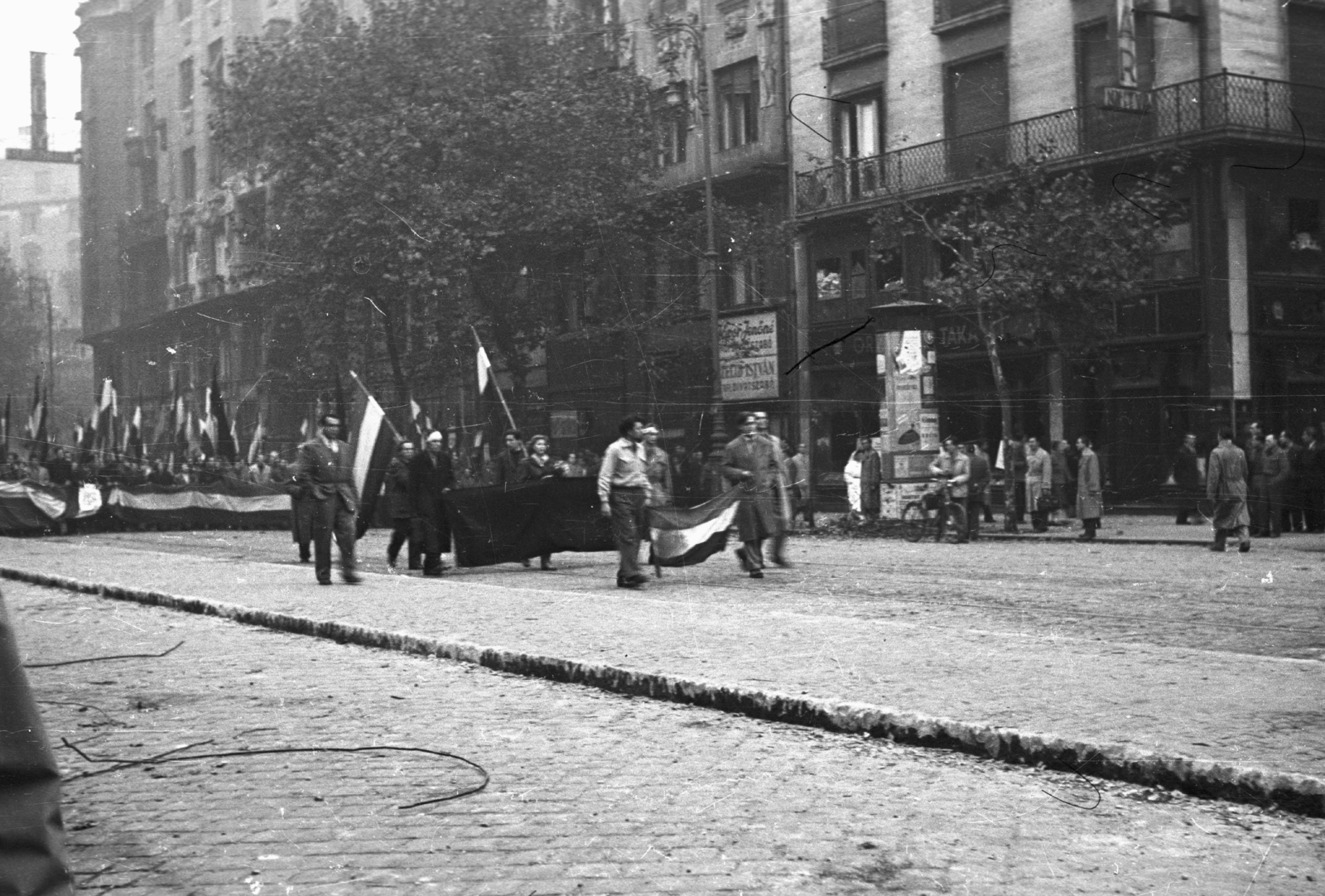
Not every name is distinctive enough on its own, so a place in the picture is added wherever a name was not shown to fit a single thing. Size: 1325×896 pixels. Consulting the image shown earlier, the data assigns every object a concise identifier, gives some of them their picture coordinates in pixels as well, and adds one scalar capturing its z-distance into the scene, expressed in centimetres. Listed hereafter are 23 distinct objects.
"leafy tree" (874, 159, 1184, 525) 2466
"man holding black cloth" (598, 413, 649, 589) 1393
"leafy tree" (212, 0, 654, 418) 3145
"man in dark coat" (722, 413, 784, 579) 1498
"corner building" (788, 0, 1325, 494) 2689
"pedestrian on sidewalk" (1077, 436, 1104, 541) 2267
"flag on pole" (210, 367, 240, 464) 3002
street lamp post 3080
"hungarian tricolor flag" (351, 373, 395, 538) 1688
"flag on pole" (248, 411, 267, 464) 3609
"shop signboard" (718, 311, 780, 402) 3556
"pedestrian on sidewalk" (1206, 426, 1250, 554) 1869
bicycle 2314
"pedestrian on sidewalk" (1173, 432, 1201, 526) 2528
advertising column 2406
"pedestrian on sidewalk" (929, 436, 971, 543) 2330
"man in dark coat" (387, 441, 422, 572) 1728
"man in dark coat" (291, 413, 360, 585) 1481
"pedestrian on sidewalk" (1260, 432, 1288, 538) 2252
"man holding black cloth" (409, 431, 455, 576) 1622
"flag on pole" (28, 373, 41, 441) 3108
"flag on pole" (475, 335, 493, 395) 2041
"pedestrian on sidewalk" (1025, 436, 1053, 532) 2464
